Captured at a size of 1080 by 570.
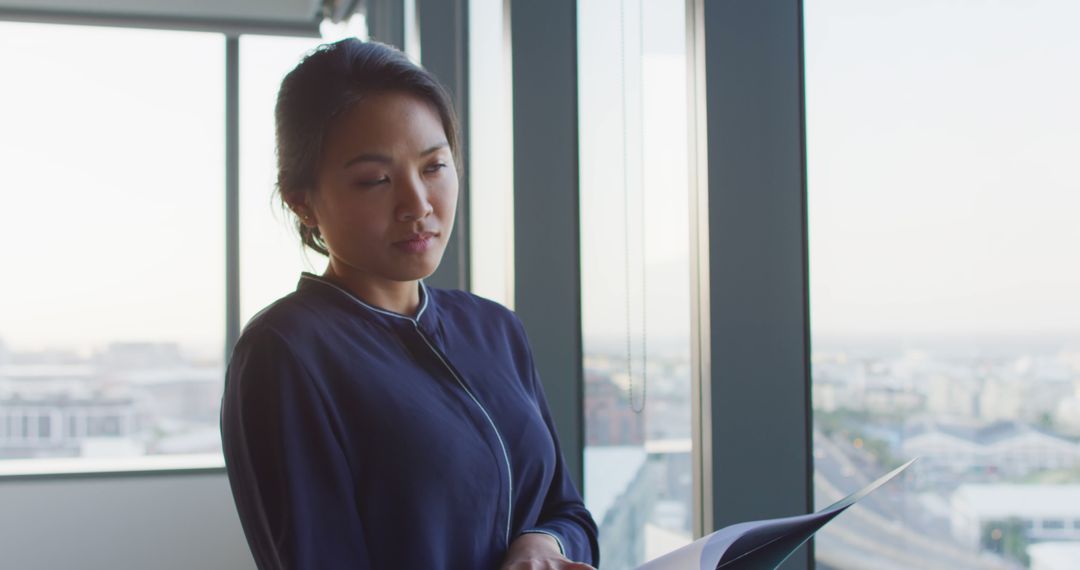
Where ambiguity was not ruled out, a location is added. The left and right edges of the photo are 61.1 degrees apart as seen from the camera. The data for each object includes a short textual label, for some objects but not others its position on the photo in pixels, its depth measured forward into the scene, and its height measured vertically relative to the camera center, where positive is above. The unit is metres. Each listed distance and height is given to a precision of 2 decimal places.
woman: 0.78 -0.08
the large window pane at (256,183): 4.29 +0.54
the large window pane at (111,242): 4.06 +0.26
